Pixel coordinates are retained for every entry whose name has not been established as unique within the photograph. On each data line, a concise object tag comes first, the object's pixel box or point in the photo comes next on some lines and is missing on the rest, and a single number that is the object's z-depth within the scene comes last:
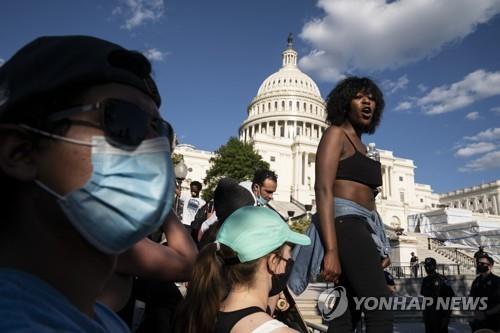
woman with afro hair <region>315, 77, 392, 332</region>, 2.92
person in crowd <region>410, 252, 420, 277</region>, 18.73
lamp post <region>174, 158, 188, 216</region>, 8.75
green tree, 51.16
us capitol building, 76.50
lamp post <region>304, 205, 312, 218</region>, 34.90
